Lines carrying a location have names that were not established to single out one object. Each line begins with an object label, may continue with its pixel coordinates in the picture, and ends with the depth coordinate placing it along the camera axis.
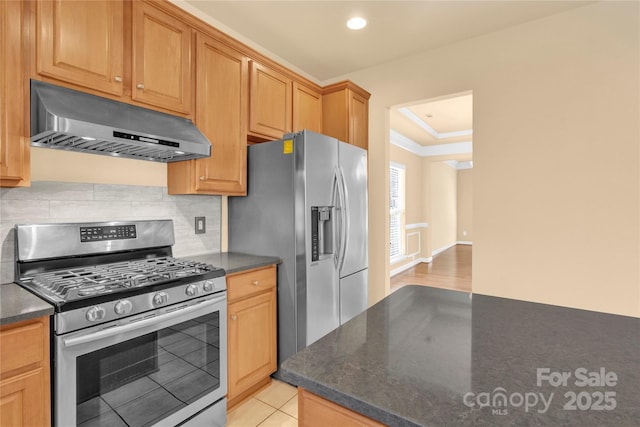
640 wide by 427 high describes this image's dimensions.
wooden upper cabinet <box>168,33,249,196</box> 2.17
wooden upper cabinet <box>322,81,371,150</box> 3.17
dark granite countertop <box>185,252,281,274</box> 2.05
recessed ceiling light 2.57
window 6.36
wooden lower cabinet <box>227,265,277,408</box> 2.02
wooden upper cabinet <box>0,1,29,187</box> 1.39
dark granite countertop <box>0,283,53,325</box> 1.14
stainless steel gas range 1.30
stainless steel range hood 1.48
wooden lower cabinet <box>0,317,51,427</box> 1.14
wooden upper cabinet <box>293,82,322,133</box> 2.96
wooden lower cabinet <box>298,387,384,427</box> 0.66
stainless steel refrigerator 2.31
